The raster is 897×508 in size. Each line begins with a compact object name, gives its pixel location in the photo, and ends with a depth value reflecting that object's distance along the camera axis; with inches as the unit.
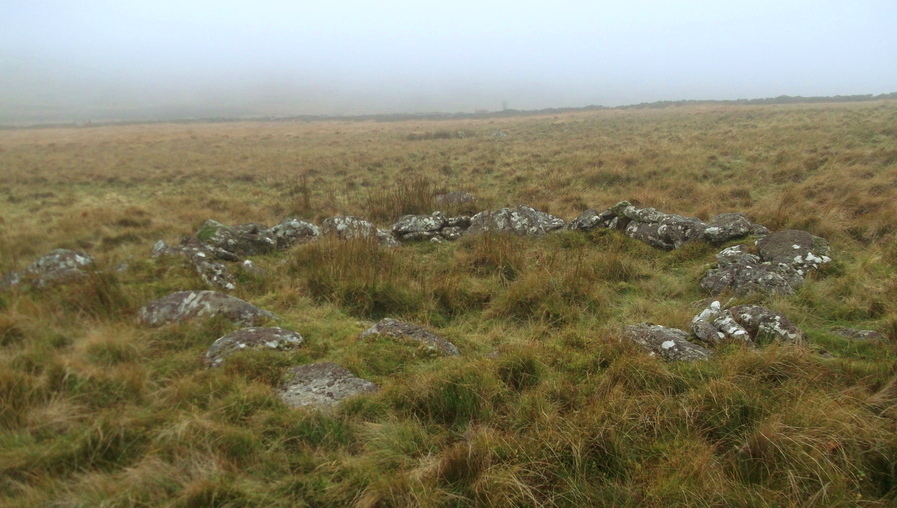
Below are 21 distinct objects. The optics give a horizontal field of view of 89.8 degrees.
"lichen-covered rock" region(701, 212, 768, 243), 252.8
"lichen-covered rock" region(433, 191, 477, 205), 398.6
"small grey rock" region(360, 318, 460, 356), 148.3
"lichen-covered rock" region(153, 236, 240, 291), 200.9
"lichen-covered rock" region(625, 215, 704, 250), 263.7
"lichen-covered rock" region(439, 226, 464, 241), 303.1
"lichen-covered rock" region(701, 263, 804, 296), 187.6
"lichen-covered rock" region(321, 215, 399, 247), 271.1
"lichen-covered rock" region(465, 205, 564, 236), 296.8
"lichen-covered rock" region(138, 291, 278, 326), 154.1
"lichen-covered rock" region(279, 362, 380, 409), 115.4
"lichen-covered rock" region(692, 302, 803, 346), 141.4
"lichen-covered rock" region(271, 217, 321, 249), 289.9
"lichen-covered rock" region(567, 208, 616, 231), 296.2
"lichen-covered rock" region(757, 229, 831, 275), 212.7
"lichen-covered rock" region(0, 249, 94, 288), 173.0
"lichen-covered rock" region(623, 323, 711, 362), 131.6
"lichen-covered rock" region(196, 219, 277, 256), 260.5
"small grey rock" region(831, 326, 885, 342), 140.5
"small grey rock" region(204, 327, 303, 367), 132.4
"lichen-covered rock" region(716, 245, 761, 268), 211.4
